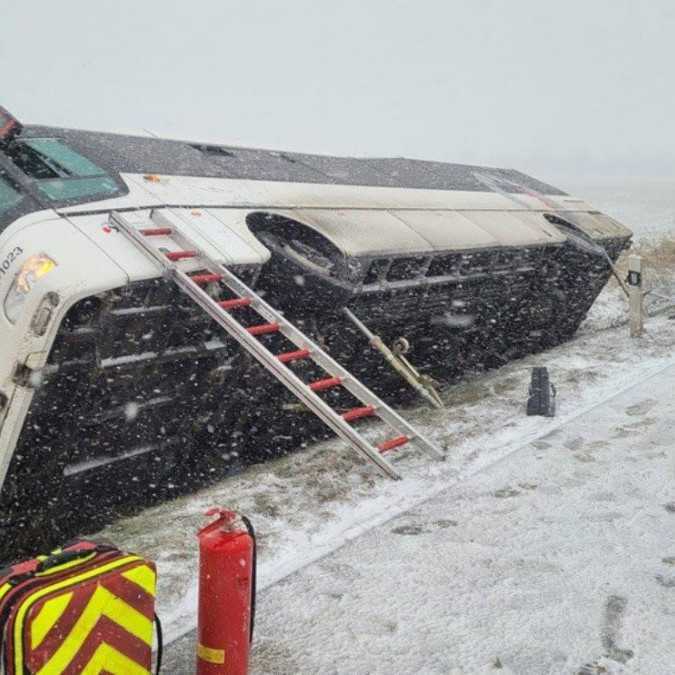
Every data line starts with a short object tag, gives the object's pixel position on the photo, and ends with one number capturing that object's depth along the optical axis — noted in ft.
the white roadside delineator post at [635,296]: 28.81
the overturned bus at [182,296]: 13.99
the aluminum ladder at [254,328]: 14.47
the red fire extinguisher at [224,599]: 8.59
